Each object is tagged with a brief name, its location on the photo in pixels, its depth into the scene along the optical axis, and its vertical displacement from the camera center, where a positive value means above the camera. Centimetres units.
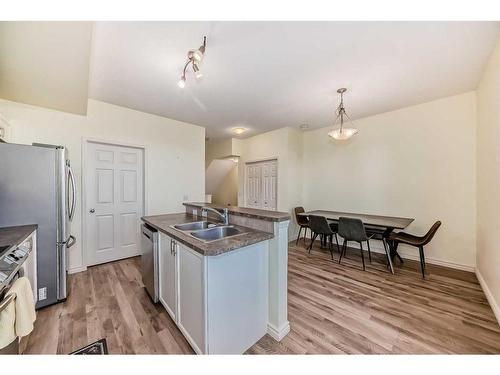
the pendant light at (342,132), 285 +82
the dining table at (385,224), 287 -53
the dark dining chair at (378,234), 287 -72
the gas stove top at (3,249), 126 -40
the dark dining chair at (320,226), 336 -66
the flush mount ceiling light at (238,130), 459 +134
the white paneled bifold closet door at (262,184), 492 +8
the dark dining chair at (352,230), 293 -64
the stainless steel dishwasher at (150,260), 199 -77
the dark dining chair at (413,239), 267 -74
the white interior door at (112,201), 307 -22
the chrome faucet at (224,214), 207 -28
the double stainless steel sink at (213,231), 184 -42
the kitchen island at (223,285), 130 -72
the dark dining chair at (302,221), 408 -70
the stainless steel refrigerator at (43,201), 186 -14
